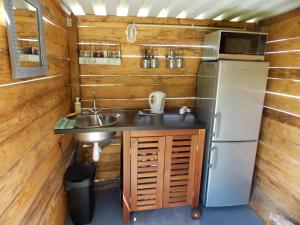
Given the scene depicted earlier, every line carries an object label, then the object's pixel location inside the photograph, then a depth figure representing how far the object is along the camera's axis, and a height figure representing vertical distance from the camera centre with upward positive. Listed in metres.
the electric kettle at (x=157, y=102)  2.29 -0.36
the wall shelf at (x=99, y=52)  2.30 +0.17
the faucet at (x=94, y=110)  2.19 -0.45
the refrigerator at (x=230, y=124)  1.96 -0.51
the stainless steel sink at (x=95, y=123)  1.85 -0.57
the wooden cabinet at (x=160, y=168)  1.95 -0.95
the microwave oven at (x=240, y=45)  1.99 +0.26
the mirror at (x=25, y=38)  1.03 +0.16
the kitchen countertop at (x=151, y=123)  1.84 -0.51
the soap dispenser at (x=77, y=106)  2.29 -0.42
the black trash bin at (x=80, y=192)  1.91 -1.15
